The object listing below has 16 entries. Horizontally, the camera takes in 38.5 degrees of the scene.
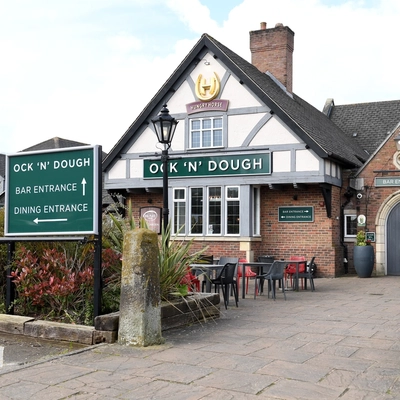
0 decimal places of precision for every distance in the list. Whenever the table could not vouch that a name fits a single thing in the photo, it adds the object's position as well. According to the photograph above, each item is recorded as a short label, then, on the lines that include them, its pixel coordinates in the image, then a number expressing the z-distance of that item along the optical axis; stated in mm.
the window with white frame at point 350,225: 18812
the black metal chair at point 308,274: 13156
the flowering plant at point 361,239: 17406
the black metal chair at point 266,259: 16153
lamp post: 11102
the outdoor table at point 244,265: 11626
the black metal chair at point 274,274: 11492
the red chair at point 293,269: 13680
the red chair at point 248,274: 12266
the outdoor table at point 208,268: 10847
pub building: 17484
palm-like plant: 7973
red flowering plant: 7664
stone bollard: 6672
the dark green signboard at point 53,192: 7465
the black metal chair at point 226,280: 10164
